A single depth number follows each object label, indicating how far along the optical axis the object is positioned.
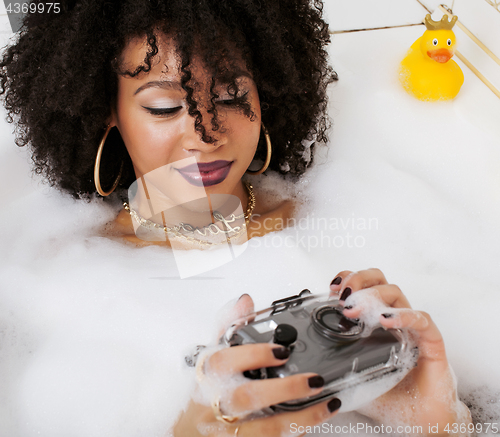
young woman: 0.71
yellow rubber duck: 1.31
